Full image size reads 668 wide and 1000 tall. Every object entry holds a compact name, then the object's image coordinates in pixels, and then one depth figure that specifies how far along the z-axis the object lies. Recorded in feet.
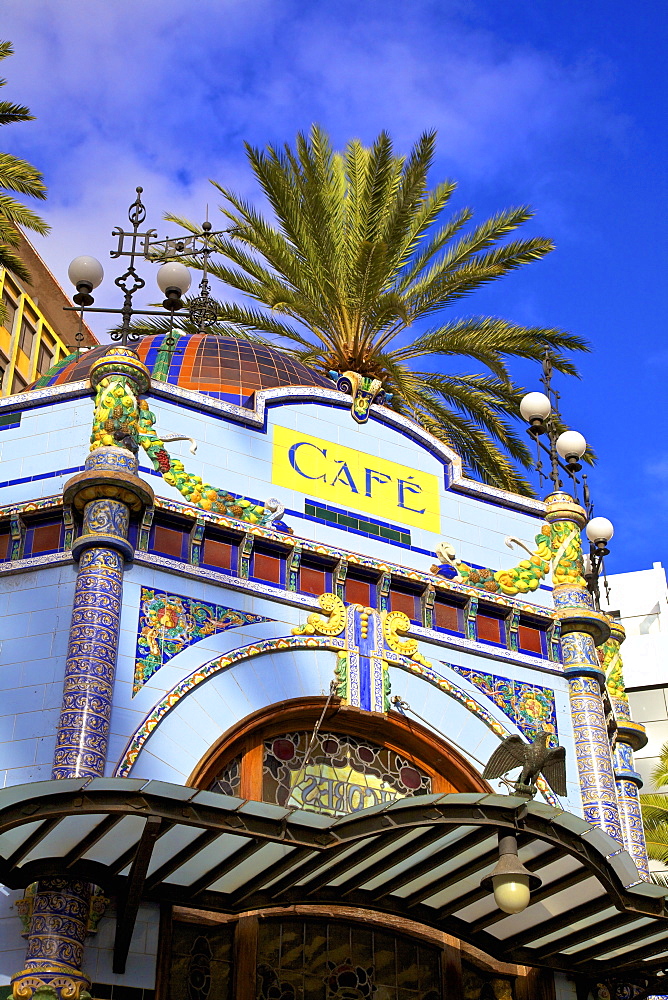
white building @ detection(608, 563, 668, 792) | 130.82
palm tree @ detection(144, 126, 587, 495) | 82.02
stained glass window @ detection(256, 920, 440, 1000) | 46.70
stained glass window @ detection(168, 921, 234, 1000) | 44.14
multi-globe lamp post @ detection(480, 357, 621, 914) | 60.75
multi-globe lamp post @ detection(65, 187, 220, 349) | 60.49
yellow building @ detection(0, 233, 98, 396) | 155.12
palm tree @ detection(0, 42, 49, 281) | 68.28
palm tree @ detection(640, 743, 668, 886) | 97.76
